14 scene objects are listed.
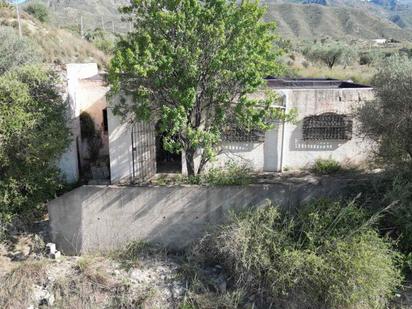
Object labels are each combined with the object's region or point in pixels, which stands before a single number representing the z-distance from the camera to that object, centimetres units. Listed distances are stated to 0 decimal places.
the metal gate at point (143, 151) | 1152
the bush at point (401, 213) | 764
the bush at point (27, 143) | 894
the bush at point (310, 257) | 696
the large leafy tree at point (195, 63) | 830
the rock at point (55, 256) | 876
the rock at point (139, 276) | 805
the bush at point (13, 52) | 1618
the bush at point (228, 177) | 900
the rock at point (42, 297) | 757
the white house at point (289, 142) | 1163
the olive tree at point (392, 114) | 841
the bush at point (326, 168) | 1247
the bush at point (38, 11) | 3713
